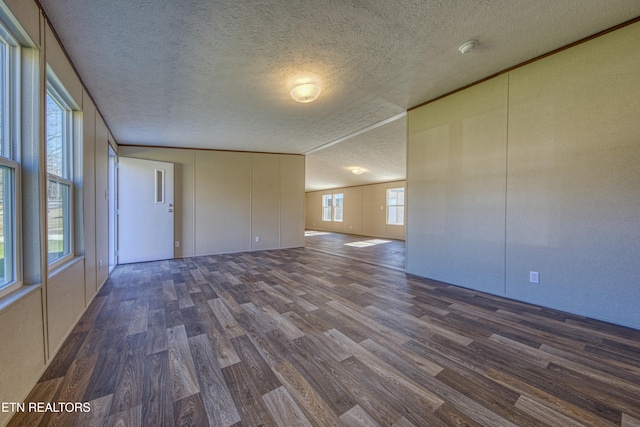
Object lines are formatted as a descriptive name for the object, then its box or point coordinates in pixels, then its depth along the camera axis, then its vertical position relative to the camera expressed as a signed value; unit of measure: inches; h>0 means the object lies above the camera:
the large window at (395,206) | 356.5 +8.1
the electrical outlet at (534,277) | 100.4 -26.2
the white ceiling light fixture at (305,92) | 107.0 +52.0
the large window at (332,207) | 455.2 +8.4
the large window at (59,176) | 77.8 +11.6
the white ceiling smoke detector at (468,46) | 85.7 +58.2
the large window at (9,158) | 53.3 +11.6
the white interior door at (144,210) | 181.6 +0.4
